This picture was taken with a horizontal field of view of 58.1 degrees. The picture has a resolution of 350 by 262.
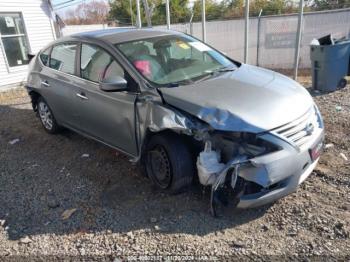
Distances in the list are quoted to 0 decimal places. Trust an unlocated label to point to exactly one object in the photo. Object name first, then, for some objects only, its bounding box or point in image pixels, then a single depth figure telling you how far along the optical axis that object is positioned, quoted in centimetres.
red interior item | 343
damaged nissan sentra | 271
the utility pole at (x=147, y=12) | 799
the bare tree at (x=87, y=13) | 4344
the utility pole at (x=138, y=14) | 869
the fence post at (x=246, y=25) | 736
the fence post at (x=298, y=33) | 668
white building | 1022
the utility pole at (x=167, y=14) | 851
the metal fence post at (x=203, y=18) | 819
